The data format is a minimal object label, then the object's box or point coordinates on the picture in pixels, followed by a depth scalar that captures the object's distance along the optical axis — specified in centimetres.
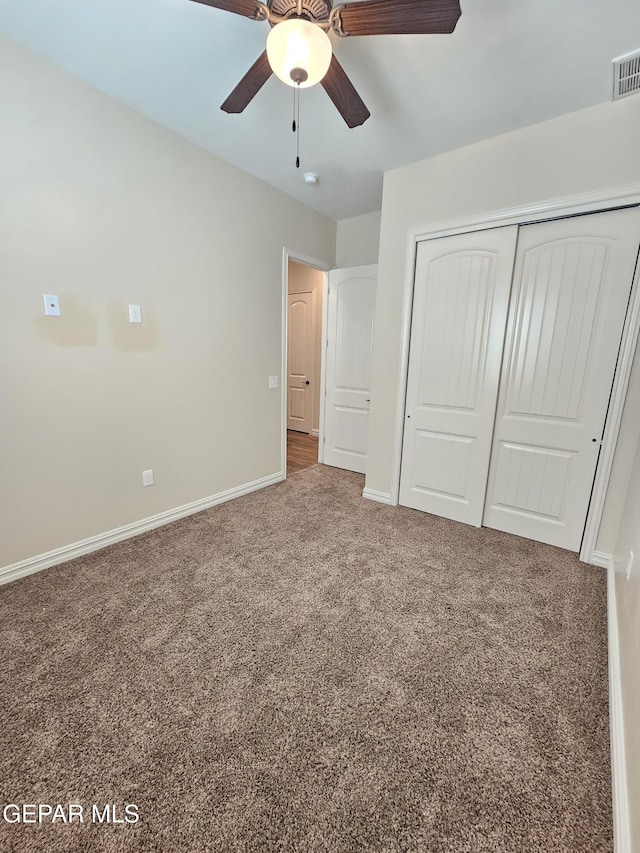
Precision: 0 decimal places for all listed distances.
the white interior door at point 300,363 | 544
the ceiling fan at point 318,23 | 126
